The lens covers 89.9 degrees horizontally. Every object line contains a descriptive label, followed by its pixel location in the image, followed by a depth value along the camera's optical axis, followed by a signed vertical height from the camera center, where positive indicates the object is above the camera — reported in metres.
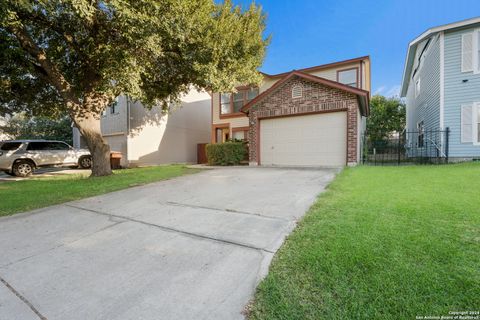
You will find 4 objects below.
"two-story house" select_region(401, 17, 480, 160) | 9.73 +2.78
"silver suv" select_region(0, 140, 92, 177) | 11.01 -0.09
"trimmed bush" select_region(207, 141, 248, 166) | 12.66 -0.01
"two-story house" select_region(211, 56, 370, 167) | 10.14 +1.62
